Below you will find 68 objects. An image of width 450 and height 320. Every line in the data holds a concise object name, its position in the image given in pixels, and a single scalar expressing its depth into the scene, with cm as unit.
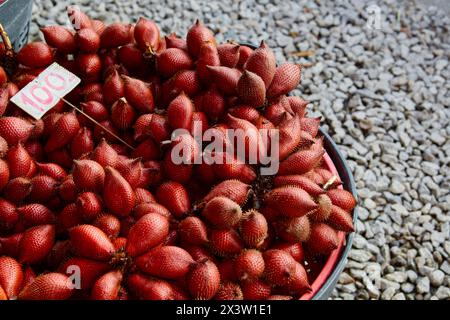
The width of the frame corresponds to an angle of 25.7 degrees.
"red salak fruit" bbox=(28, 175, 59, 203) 107
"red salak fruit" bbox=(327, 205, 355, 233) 108
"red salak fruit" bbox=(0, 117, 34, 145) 111
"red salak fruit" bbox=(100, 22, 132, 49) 121
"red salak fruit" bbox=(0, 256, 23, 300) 99
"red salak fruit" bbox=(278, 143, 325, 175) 107
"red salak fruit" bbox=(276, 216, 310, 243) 104
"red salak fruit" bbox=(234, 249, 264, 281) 100
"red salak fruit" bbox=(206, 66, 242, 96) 112
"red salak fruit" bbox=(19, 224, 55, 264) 102
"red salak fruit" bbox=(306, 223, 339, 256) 106
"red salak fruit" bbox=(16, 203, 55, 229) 105
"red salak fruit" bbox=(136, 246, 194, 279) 100
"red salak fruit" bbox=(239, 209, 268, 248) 102
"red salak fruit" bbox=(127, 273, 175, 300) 99
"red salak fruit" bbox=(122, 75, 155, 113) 115
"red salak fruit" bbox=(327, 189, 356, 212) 110
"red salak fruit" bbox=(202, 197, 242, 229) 101
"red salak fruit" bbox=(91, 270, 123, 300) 97
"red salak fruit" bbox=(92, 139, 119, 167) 108
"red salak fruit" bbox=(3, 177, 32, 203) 106
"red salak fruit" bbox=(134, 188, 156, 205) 107
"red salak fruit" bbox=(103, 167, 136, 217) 103
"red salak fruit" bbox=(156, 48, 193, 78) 117
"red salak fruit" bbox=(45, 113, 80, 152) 112
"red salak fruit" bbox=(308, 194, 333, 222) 106
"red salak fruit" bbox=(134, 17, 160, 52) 119
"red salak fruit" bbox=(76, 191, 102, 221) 102
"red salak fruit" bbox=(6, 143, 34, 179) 108
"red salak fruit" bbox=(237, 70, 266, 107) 110
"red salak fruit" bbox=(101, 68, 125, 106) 116
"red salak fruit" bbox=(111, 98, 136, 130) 114
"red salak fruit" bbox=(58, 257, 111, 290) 99
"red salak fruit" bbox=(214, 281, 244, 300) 101
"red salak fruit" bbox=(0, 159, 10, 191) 107
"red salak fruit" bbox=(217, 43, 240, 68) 116
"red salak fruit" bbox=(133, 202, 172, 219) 104
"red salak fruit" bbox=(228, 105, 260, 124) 111
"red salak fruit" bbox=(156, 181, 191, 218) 106
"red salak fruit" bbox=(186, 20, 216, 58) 118
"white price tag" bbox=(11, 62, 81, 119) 114
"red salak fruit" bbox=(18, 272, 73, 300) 98
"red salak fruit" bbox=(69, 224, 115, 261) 99
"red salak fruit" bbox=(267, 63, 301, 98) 115
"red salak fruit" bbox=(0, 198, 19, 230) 105
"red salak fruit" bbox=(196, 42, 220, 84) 115
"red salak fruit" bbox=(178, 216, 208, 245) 103
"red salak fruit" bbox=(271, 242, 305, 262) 105
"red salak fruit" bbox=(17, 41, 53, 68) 118
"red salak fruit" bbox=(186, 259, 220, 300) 99
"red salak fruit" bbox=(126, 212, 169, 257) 101
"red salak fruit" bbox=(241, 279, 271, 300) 102
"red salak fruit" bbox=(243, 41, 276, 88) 113
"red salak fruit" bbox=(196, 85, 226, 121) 113
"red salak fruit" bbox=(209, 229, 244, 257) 103
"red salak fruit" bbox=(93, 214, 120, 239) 102
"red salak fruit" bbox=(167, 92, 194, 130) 110
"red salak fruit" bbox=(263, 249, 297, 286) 102
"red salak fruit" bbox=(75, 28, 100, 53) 119
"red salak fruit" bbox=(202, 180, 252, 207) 104
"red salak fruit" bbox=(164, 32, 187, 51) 121
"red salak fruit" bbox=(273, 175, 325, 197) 105
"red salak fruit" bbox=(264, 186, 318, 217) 103
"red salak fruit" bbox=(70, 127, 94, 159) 113
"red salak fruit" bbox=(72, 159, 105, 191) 104
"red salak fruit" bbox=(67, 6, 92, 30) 121
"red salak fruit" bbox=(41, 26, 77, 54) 119
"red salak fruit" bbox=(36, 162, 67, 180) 110
